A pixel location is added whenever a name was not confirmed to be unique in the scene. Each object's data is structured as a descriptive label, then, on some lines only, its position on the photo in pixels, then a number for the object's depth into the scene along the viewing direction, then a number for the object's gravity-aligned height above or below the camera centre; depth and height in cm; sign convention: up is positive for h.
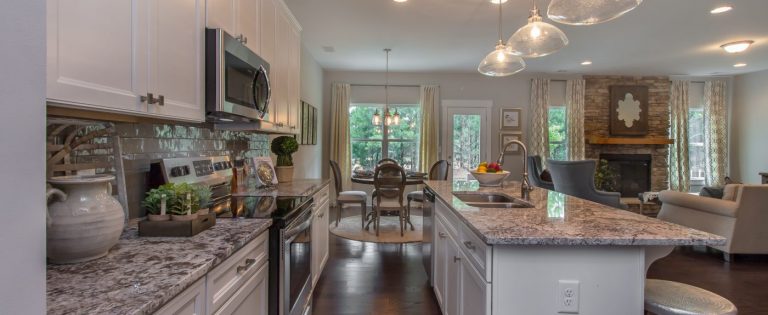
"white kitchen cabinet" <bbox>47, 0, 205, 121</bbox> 93 +30
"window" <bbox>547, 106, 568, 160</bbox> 700 +47
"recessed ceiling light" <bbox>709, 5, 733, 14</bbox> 369 +150
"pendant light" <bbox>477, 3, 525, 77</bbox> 278 +70
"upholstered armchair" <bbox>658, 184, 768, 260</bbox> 349 -60
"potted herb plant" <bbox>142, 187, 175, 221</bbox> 129 -19
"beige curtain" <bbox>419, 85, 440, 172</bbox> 674 +45
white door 687 +35
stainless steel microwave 170 +37
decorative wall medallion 691 +85
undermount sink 227 -30
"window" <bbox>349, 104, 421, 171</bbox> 690 +31
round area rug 432 -100
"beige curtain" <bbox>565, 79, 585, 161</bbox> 685 +70
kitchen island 125 -39
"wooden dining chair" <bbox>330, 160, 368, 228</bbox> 482 -59
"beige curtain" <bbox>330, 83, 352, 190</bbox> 672 +49
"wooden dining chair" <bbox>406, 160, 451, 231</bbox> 541 -26
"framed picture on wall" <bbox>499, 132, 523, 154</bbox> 691 +31
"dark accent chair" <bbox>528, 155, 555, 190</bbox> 536 -31
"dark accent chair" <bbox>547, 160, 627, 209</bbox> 417 -32
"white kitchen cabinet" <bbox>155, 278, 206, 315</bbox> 86 -38
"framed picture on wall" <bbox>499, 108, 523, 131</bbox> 693 +68
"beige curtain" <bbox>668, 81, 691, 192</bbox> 702 +44
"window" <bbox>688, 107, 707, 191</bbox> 723 +15
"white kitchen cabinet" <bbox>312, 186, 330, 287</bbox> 265 -64
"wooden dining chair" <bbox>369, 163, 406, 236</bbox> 429 -39
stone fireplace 696 +39
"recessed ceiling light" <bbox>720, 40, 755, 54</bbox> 476 +144
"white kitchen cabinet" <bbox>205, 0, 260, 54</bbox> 175 +71
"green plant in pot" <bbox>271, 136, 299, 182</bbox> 317 -2
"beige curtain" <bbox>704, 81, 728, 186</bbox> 709 +54
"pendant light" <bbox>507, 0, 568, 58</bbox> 225 +73
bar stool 126 -52
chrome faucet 239 -21
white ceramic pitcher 93 -18
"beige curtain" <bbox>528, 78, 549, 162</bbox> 686 +68
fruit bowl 278 -18
